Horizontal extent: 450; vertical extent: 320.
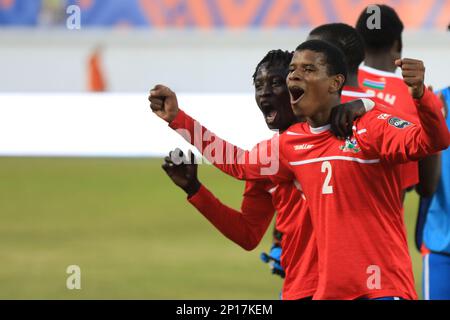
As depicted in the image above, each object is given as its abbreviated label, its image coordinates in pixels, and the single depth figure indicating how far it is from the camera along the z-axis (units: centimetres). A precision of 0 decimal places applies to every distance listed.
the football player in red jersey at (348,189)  912
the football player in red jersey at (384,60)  1295
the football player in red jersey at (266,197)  979
